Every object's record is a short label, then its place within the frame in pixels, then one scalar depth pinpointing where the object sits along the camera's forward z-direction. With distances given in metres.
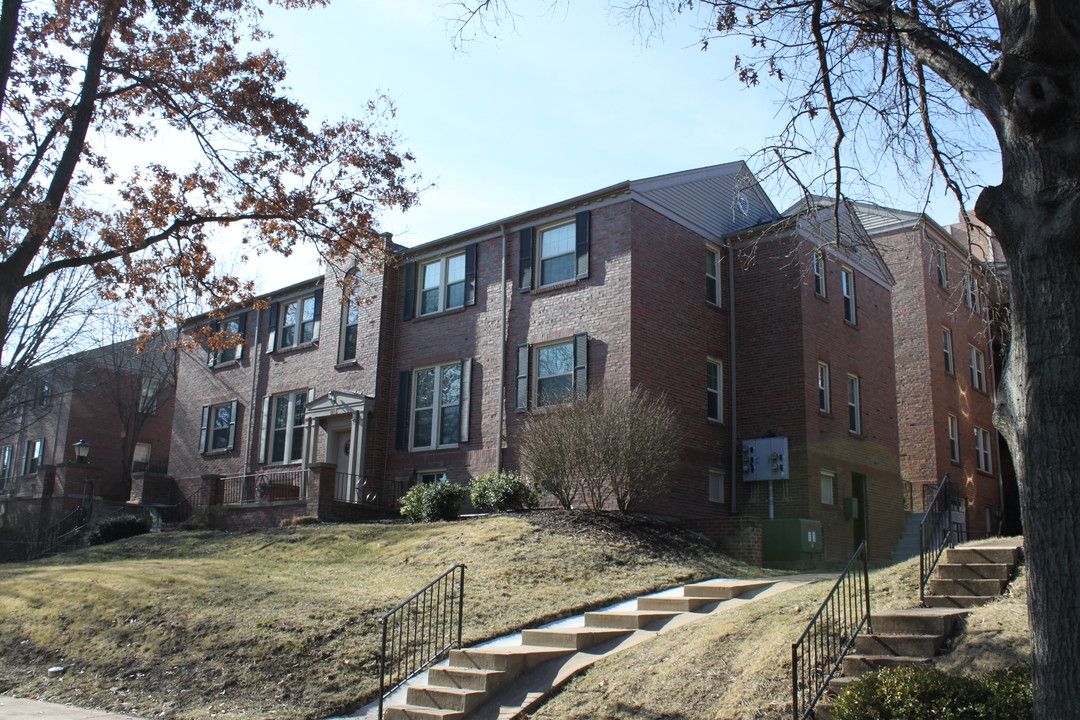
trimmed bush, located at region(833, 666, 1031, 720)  6.50
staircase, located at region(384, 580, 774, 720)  9.38
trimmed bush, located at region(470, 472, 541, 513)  19.05
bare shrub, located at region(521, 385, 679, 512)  17.42
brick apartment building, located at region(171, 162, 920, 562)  20.64
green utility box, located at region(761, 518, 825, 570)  18.19
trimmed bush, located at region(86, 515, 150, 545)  22.47
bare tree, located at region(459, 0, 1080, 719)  5.93
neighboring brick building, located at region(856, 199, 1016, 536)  27.11
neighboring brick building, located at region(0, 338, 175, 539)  36.00
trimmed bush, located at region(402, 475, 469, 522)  19.52
